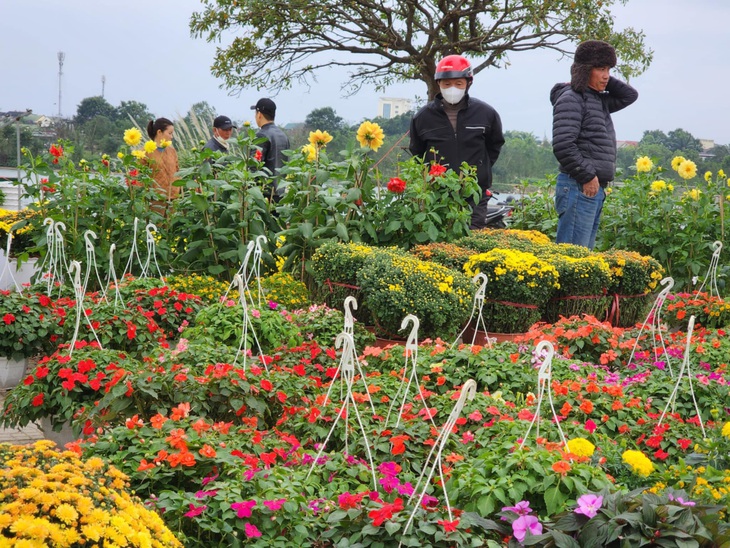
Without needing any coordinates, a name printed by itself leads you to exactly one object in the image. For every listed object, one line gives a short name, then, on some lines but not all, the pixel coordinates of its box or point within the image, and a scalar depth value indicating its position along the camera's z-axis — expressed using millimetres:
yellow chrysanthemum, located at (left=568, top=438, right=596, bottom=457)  2574
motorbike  9008
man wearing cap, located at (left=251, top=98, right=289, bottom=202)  7641
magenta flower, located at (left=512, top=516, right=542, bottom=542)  2074
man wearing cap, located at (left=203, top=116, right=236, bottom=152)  8008
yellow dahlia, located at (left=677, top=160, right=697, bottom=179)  7648
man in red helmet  6621
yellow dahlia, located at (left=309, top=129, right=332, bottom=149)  6059
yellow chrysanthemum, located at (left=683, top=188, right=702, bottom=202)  7613
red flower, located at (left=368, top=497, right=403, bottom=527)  2092
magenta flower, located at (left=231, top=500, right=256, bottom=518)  2123
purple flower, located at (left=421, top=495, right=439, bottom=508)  2269
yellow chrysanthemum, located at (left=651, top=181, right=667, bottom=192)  7738
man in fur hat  6230
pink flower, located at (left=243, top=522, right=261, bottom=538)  2094
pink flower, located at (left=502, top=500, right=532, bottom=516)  2145
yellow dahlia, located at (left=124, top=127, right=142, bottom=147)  6586
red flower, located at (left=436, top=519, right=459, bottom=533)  2064
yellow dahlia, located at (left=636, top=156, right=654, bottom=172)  7984
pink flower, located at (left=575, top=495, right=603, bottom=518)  2062
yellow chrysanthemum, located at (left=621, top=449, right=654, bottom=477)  2512
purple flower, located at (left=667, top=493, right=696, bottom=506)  2096
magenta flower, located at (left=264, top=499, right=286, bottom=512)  2146
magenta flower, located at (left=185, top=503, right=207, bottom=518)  2117
